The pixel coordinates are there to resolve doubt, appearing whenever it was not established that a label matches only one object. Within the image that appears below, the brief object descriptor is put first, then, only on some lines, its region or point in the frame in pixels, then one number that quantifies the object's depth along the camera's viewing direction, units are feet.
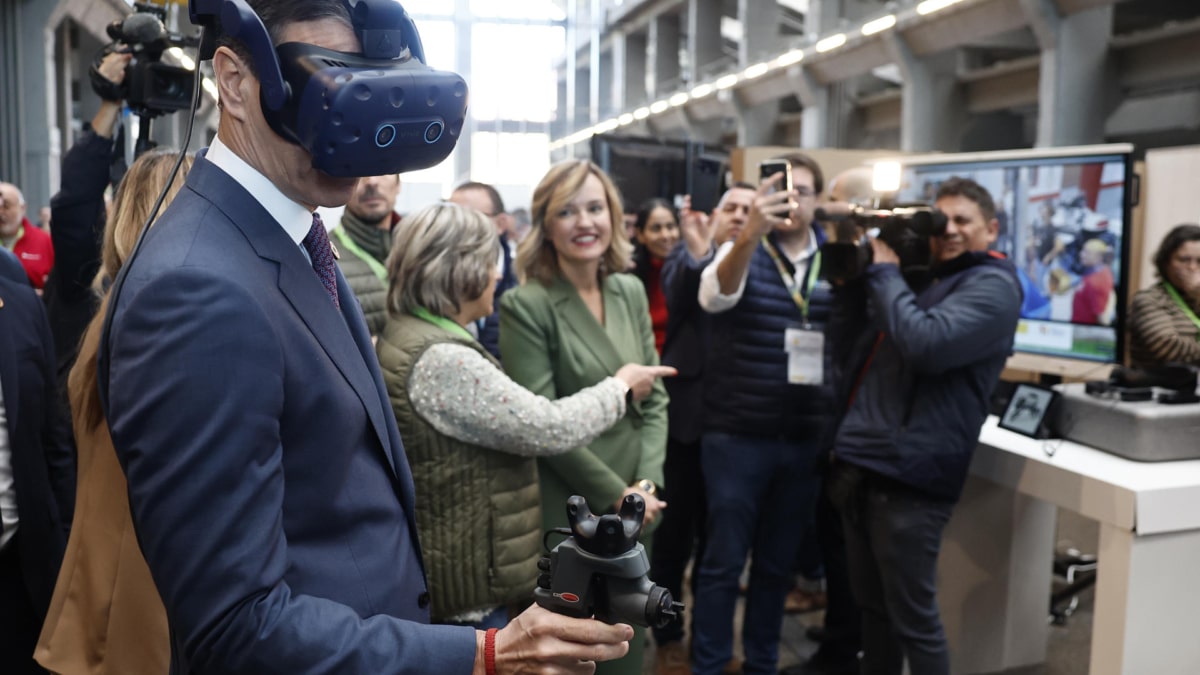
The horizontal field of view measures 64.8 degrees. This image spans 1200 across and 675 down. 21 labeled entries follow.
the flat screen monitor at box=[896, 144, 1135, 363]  14.40
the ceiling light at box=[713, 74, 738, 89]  48.34
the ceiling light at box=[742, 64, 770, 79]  45.14
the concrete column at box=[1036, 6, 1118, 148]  28.84
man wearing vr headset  2.62
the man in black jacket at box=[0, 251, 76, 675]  5.93
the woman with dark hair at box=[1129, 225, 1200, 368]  13.16
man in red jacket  15.66
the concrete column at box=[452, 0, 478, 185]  48.75
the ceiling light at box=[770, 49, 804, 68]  41.73
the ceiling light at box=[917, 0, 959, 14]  31.35
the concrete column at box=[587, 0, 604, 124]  67.56
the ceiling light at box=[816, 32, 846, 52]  38.14
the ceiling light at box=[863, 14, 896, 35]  34.65
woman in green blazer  7.50
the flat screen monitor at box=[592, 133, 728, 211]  15.06
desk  7.34
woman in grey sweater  6.01
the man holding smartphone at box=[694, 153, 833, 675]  9.18
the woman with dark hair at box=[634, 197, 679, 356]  13.55
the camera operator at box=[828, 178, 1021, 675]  7.61
